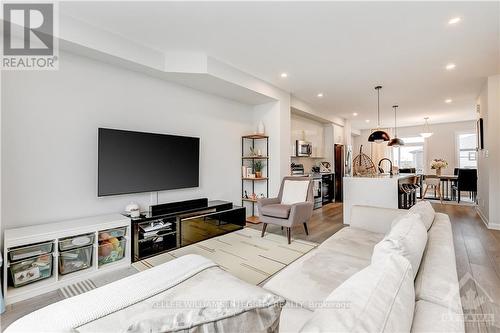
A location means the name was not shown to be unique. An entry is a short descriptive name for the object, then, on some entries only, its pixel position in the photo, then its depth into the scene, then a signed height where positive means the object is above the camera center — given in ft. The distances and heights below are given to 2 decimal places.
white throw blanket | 2.53 -1.71
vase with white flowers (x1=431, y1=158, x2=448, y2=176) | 22.97 +0.30
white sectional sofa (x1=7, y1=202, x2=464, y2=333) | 1.81 -1.45
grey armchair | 10.77 -1.86
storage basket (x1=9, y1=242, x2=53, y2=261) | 6.66 -2.40
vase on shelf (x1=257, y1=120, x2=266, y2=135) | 15.08 +2.56
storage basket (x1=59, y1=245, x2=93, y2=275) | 7.50 -2.96
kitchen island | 12.78 -1.33
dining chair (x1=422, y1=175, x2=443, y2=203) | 22.48 -1.42
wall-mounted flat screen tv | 8.96 +0.29
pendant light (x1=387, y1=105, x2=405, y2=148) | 17.31 +1.86
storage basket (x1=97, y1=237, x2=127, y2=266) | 8.30 -2.96
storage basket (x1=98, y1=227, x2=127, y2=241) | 8.24 -2.33
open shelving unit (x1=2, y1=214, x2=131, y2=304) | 6.55 -2.29
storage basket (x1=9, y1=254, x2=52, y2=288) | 6.72 -2.96
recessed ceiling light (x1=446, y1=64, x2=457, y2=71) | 11.38 +4.95
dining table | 21.77 -1.78
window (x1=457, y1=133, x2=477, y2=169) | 25.48 +1.96
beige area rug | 8.29 -3.50
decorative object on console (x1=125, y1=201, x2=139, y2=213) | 9.39 -1.55
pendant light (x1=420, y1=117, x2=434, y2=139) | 27.56 +4.74
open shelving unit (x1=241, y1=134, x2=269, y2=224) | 14.96 +0.36
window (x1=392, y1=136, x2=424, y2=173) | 28.63 +1.72
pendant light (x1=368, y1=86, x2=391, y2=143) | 14.73 +2.00
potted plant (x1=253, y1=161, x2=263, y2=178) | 15.36 +0.02
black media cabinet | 9.39 -2.54
